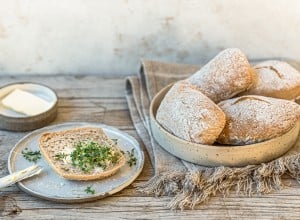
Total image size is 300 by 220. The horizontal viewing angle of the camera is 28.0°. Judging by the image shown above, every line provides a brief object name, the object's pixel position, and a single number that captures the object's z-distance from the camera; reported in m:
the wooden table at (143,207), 0.83
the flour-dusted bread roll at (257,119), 0.92
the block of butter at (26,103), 1.05
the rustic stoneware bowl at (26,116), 1.02
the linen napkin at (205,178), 0.87
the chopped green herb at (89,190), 0.86
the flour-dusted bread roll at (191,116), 0.90
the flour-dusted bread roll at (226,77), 0.99
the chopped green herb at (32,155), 0.94
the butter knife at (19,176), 0.87
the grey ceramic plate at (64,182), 0.85
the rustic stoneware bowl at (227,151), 0.90
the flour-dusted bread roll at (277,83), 1.00
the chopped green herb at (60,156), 0.90
